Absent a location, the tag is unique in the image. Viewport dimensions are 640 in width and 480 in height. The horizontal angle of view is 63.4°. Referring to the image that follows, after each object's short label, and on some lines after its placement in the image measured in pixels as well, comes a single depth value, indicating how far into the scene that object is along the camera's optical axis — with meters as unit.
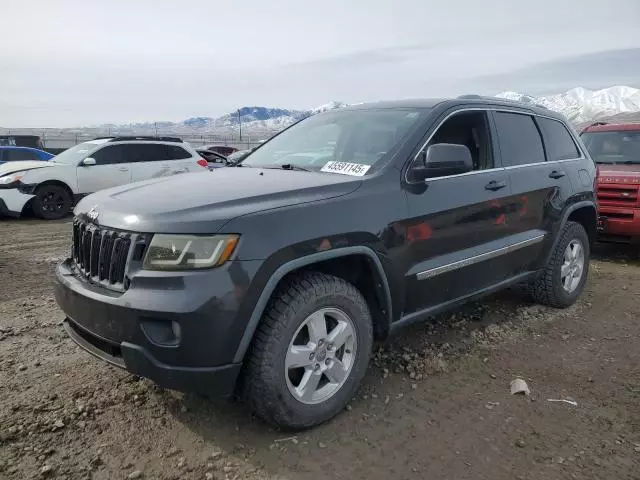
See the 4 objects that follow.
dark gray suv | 2.38
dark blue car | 13.60
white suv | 10.04
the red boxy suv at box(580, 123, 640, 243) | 6.63
